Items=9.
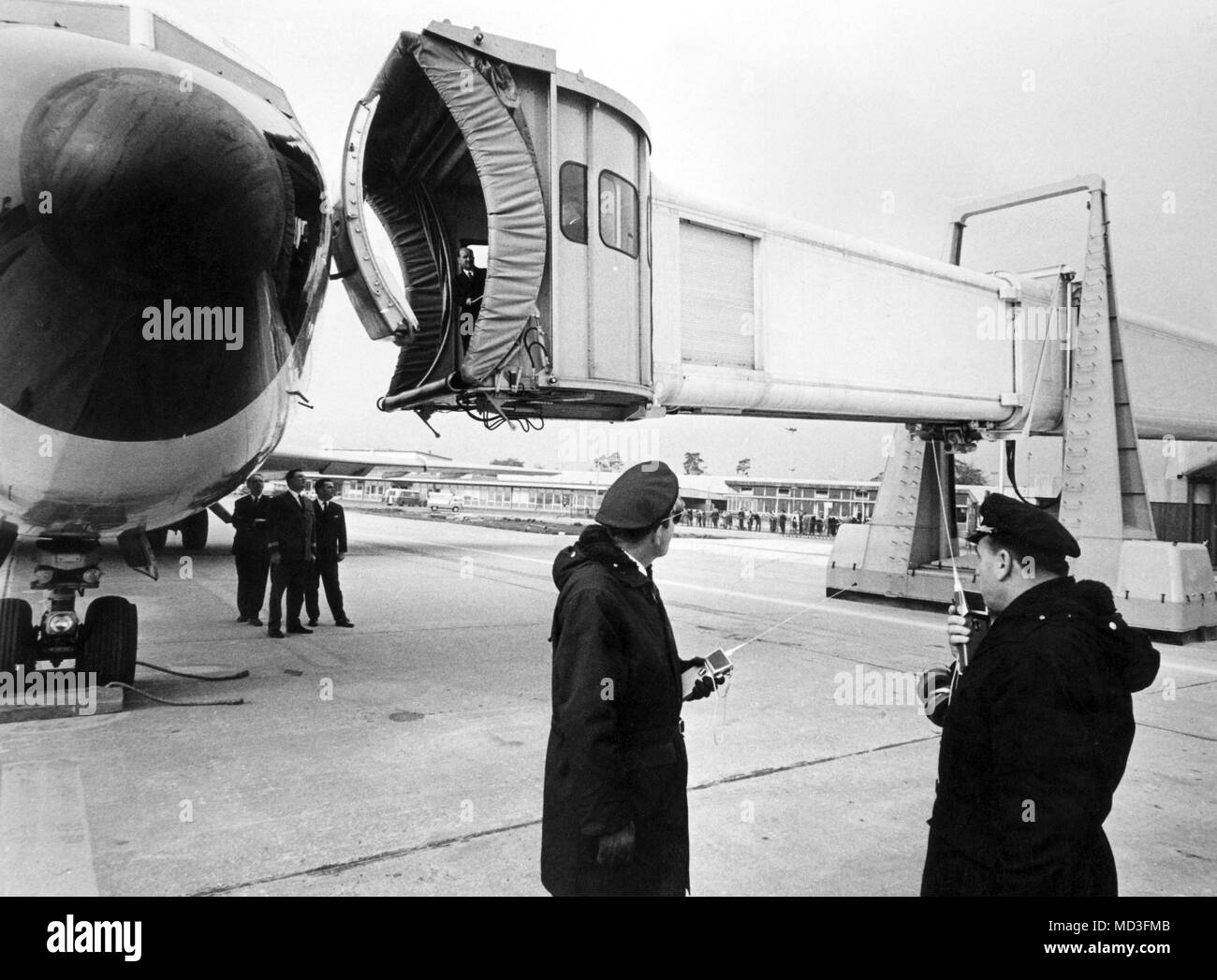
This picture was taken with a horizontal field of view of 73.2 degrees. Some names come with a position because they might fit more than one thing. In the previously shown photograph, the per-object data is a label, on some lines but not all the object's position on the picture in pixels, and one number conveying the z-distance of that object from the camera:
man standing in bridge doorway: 5.84
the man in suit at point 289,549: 8.56
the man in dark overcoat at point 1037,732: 1.92
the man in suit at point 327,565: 9.38
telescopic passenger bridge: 5.18
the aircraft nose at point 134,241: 3.07
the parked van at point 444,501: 61.07
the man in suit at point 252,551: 9.25
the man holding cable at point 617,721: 2.05
